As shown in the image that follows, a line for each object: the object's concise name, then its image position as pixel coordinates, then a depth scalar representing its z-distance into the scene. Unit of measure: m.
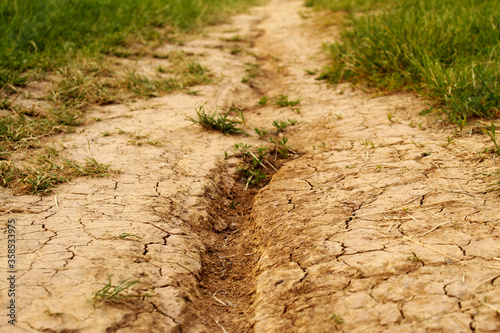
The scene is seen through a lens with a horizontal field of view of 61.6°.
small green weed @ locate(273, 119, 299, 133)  3.14
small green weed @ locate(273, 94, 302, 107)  3.55
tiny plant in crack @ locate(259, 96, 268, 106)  3.67
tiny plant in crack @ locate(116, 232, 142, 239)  1.92
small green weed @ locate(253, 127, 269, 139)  3.04
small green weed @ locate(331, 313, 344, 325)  1.50
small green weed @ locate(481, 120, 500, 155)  2.31
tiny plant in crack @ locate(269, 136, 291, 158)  2.85
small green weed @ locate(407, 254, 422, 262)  1.71
